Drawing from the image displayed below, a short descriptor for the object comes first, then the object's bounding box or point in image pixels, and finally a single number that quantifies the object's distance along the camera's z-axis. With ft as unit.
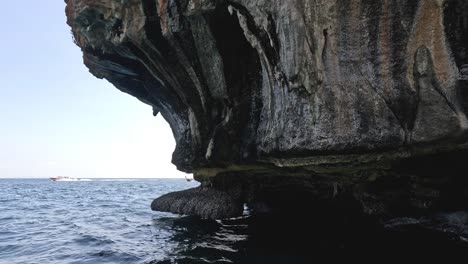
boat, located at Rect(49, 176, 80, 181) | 387.67
